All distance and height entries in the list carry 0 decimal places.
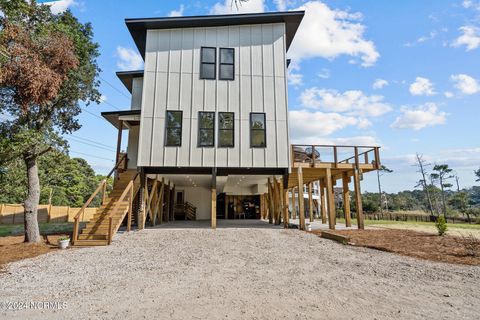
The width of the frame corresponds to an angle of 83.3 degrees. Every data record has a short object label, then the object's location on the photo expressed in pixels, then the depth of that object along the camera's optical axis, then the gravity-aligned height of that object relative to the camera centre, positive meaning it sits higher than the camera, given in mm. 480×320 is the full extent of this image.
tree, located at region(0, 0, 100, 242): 7949 +4223
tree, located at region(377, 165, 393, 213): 51469 +7188
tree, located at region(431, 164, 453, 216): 48750 +6276
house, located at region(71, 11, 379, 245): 12445 +4940
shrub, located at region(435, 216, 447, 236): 11312 -744
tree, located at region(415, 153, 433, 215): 42875 +5780
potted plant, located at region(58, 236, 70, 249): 8383 -1018
